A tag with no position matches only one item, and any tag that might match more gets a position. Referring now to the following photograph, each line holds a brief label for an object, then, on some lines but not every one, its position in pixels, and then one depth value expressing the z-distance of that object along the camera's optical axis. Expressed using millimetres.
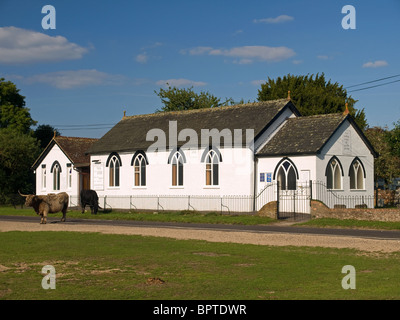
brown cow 28875
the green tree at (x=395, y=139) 42825
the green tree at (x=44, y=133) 79375
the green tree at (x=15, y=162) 54469
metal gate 32381
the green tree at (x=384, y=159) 46406
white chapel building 33938
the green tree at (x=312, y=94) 54500
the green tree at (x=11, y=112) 69438
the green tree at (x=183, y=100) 63375
